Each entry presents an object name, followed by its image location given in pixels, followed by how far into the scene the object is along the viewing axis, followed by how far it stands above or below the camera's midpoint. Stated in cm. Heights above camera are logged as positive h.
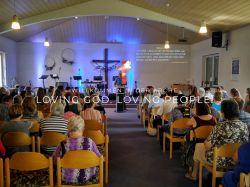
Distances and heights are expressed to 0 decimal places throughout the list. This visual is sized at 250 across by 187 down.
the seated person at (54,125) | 316 -54
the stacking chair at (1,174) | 216 -79
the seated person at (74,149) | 232 -64
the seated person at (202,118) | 347 -51
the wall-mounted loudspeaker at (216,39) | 842 +134
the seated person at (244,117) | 382 -54
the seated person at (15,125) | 281 -51
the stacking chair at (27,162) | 212 -67
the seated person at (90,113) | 443 -56
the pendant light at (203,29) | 549 +108
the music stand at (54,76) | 1221 +22
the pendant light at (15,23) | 471 +104
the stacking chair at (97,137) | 318 -69
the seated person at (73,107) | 493 -50
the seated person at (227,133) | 273 -55
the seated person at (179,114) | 431 -59
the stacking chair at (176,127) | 412 -75
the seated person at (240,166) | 212 -71
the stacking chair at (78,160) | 216 -67
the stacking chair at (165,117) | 501 -71
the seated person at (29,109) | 373 -41
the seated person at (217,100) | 507 -40
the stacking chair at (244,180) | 187 -72
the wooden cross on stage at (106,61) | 1280 +96
